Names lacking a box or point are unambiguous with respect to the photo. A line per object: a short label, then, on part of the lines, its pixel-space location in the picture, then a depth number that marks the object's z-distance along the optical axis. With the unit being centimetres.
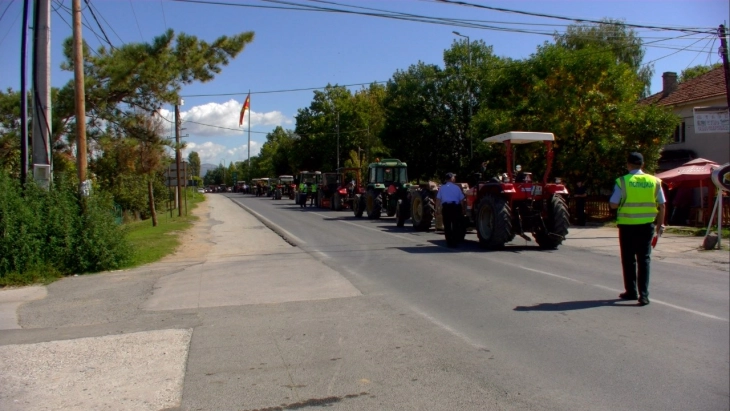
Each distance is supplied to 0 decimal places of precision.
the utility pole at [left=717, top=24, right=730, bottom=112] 1541
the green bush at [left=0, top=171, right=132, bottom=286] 1068
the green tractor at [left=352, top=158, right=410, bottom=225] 2616
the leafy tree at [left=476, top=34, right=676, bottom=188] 2238
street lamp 3569
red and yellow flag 5853
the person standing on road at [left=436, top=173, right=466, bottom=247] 1419
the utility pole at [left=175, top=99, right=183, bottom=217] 2880
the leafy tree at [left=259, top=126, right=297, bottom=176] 8169
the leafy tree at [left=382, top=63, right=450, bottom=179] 3866
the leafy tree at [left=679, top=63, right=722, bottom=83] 4797
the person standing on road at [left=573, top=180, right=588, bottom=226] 2161
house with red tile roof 2606
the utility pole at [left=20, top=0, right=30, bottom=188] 1266
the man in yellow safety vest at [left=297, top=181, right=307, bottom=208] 4150
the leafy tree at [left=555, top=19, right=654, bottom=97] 3762
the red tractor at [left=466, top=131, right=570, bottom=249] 1317
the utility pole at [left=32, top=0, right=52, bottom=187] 1262
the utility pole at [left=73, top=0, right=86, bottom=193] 1302
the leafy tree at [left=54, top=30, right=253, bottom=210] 1795
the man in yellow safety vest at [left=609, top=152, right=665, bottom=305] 724
